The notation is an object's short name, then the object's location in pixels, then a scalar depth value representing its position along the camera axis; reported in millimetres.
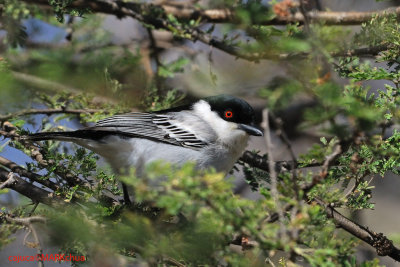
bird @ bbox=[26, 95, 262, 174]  6875
